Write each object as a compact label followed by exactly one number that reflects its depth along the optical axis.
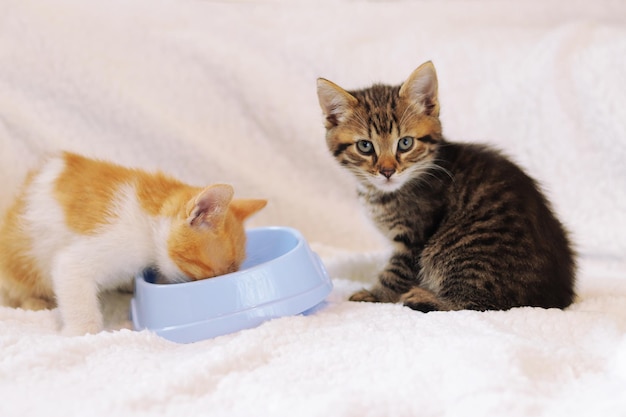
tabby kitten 0.84
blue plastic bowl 0.81
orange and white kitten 0.83
